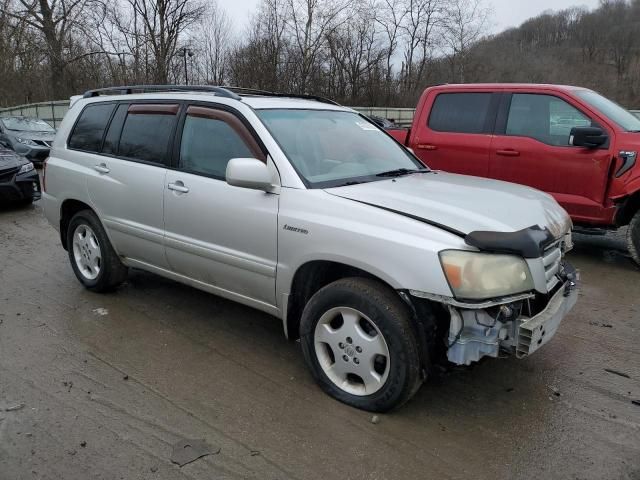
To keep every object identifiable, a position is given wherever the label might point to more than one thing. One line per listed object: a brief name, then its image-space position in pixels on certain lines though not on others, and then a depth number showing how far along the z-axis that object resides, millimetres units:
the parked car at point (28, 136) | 14117
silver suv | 2771
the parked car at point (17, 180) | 9258
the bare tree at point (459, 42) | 43000
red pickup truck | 5746
